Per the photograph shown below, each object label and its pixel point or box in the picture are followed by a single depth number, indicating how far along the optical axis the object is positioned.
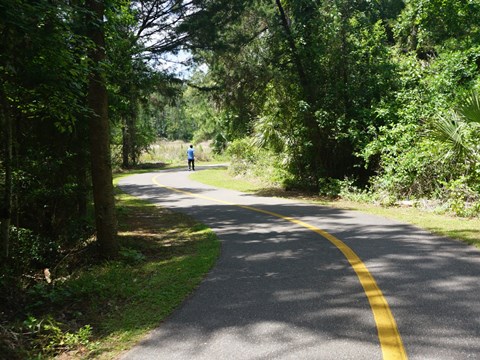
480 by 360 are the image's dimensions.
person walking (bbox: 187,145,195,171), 31.47
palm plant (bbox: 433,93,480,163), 10.64
